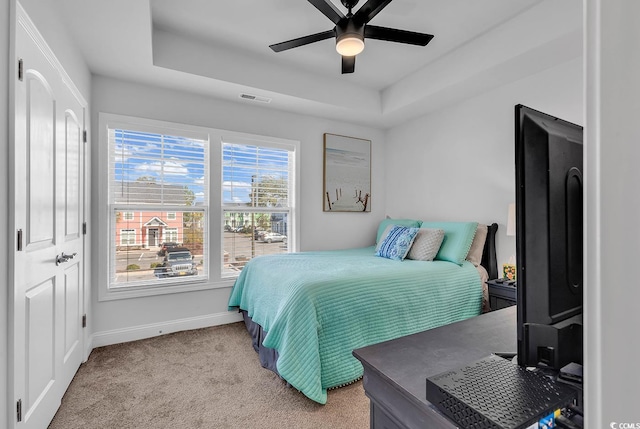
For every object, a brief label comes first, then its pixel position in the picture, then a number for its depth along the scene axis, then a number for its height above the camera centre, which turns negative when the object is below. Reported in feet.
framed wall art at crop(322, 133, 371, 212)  13.39 +1.85
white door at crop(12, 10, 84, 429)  4.61 -0.33
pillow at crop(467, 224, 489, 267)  10.06 -1.00
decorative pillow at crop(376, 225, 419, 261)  10.26 -0.96
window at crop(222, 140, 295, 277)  11.50 +0.59
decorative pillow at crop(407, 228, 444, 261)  10.05 -0.97
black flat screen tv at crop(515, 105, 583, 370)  2.08 -0.17
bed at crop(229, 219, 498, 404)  6.30 -2.08
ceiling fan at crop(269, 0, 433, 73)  6.41 +4.19
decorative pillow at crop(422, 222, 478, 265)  9.70 -0.85
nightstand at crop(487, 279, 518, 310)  8.38 -2.16
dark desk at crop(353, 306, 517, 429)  2.37 -1.33
